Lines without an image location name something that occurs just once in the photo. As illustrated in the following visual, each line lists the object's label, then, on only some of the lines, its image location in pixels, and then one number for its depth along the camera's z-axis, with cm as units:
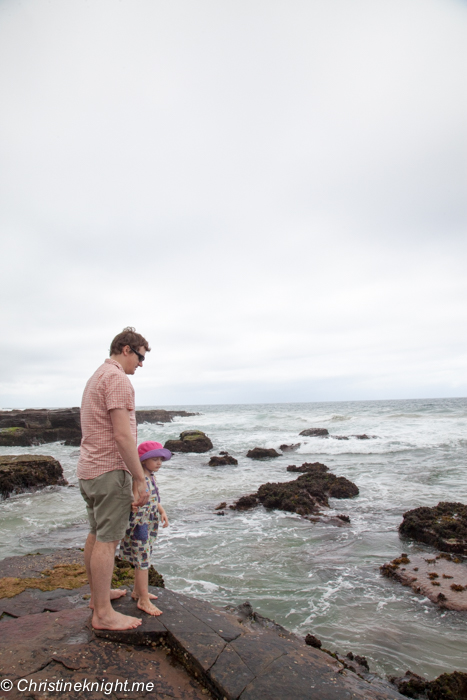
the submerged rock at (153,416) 4834
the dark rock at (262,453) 1919
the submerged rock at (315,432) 2770
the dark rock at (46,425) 2783
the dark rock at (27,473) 1100
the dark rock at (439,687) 302
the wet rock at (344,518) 811
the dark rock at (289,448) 2191
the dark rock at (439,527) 645
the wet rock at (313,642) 345
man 271
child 299
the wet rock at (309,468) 1409
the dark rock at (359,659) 341
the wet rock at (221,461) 1697
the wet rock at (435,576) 483
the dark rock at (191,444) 2252
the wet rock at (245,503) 944
